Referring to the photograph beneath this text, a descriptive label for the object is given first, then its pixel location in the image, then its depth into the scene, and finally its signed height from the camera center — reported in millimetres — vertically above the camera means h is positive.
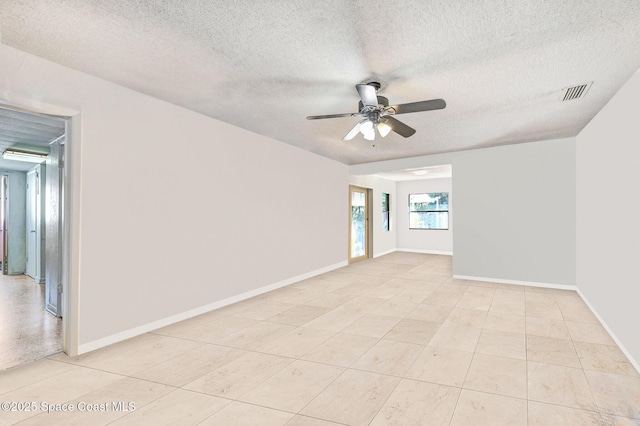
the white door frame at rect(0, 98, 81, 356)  2836 -133
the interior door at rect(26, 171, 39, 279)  6148 -166
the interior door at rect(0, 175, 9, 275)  6715 -86
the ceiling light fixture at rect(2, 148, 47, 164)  5012 +947
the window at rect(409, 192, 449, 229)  10016 +70
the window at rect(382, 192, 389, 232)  9727 +37
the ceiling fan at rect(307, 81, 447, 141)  2723 +933
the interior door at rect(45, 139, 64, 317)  3795 -274
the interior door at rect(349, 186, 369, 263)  8125 -290
